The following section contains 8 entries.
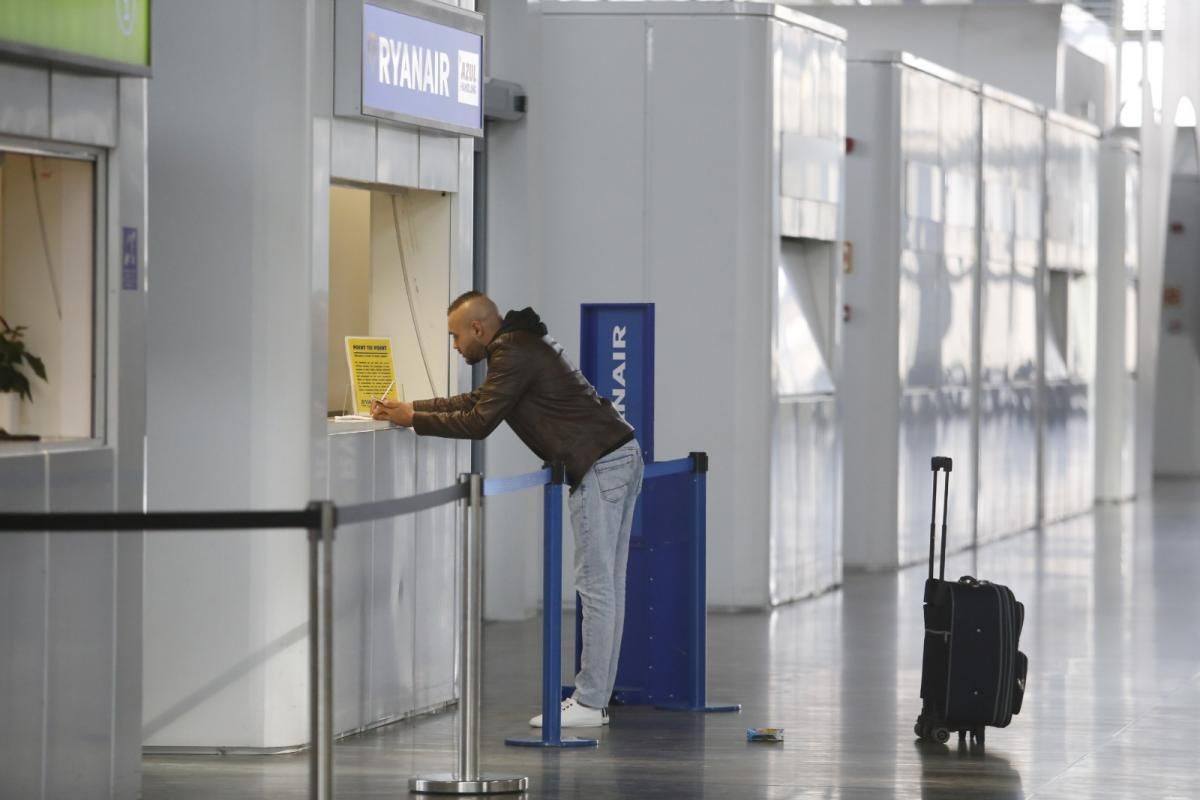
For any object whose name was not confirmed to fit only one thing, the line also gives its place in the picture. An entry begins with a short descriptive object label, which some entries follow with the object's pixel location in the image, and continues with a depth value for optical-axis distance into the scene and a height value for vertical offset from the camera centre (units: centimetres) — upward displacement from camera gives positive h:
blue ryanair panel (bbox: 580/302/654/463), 1836 -1
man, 1650 -28
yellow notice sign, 1737 -7
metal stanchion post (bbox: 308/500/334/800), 1109 -81
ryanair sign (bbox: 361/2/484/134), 1636 +111
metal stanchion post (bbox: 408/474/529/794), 1412 -87
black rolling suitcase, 1675 -117
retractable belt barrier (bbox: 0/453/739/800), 1081 -69
